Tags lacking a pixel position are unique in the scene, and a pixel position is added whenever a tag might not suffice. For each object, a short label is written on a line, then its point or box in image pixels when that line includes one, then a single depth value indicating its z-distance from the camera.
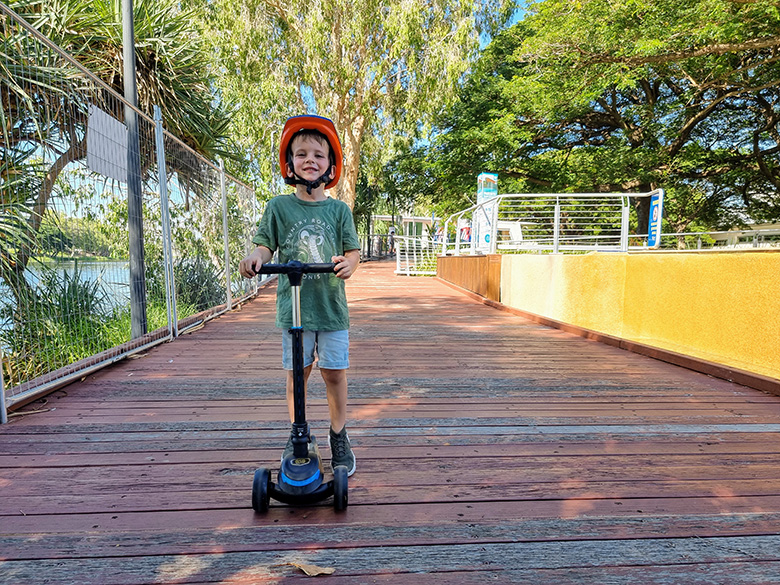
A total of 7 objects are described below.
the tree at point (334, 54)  12.63
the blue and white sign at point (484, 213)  8.70
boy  1.99
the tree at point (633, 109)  12.16
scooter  1.75
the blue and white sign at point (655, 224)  10.68
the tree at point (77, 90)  3.27
